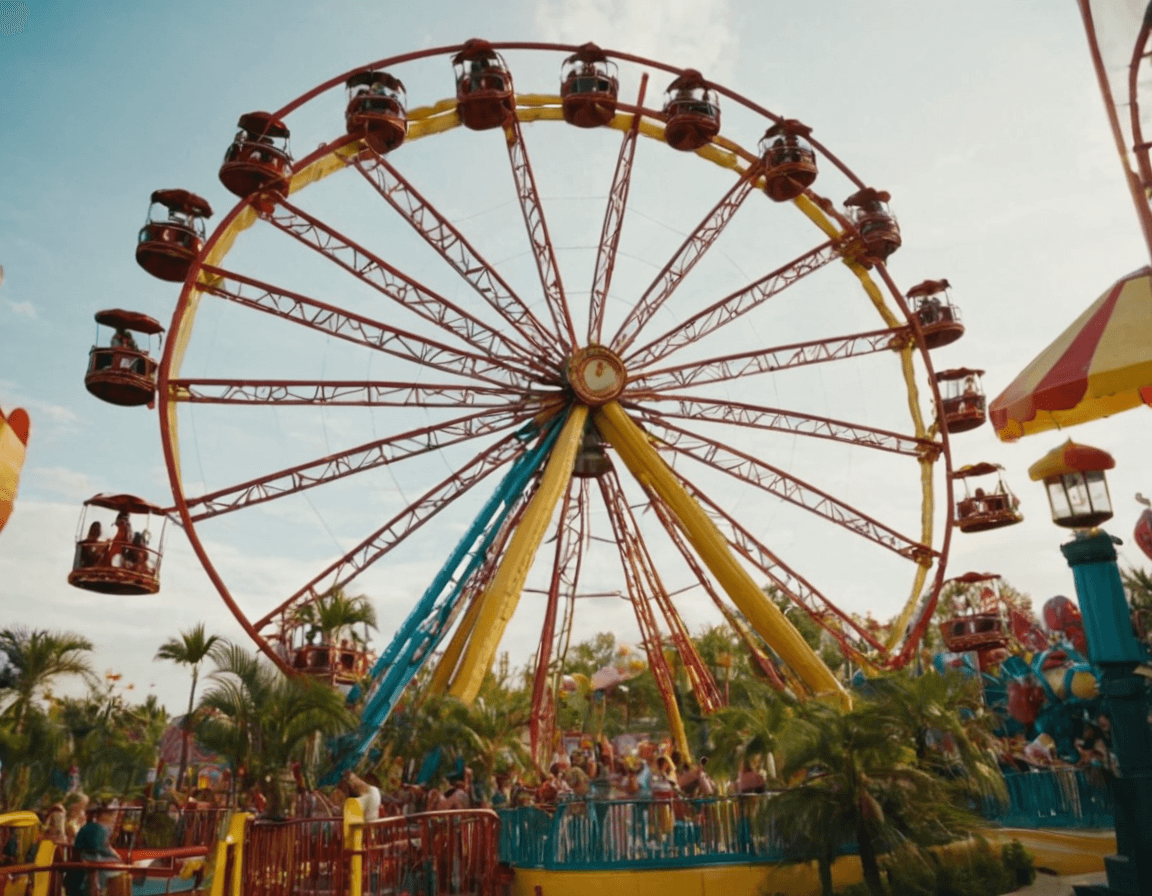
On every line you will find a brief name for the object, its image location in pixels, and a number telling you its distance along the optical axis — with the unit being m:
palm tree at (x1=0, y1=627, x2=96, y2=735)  26.39
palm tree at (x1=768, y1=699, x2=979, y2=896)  10.32
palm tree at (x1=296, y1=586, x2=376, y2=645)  18.48
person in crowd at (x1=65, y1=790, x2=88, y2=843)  10.42
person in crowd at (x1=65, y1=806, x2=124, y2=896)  8.20
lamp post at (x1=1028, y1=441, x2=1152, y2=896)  9.13
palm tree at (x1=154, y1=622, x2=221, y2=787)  22.77
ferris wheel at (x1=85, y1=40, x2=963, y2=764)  17.52
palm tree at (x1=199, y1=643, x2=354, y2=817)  15.67
